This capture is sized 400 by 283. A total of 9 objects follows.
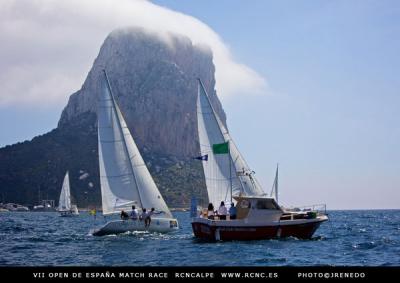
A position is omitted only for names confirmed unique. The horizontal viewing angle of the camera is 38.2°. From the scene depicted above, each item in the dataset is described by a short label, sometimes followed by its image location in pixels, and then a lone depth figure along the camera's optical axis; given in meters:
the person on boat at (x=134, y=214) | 47.31
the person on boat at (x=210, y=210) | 41.91
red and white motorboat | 39.50
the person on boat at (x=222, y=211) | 41.06
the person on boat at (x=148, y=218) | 47.42
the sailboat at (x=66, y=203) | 128.12
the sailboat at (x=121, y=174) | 48.33
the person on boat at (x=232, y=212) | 40.69
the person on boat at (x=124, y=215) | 47.31
